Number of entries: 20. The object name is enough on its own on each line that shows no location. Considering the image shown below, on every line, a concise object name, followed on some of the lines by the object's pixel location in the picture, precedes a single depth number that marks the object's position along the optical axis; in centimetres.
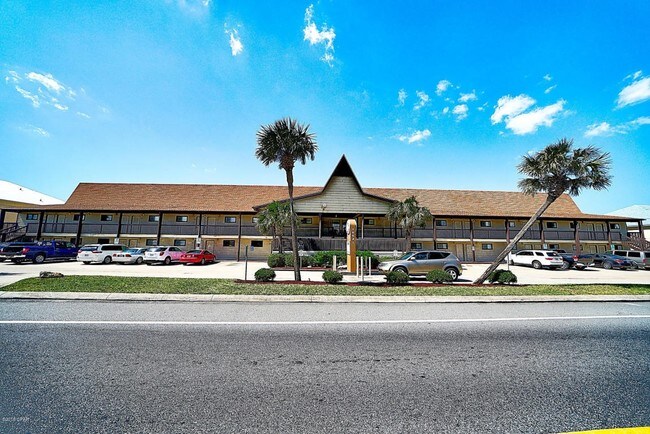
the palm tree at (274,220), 2455
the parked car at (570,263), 2480
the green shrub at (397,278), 1300
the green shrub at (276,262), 2253
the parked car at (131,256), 2397
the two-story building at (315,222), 2944
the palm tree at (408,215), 2644
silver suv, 1653
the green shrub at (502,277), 1393
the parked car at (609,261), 2491
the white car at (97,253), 2320
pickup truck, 2142
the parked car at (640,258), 2516
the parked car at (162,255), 2428
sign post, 1631
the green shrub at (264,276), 1324
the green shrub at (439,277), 1416
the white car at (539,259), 2455
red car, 2484
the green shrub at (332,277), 1303
